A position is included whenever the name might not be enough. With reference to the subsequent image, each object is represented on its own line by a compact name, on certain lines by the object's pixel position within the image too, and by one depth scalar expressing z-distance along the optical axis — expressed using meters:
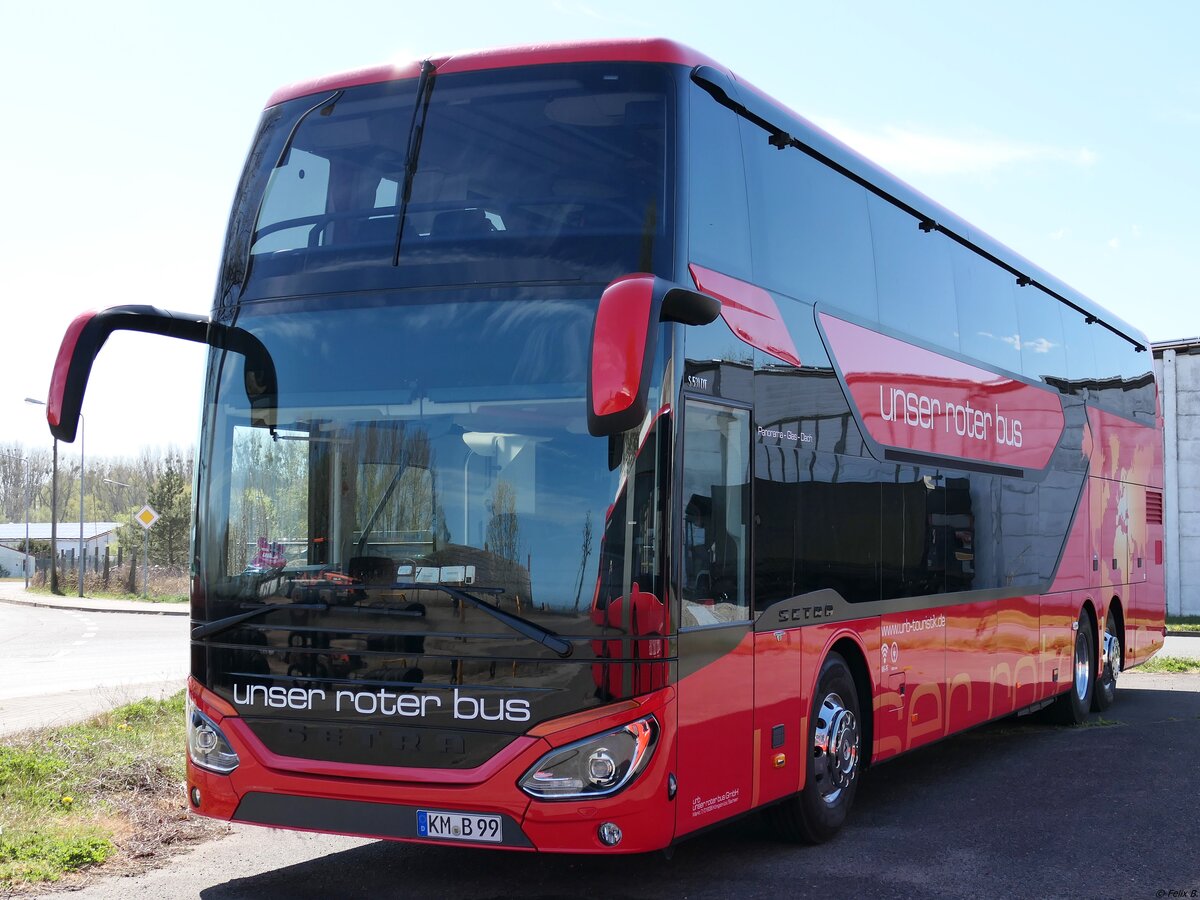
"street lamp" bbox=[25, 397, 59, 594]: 52.19
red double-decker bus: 5.97
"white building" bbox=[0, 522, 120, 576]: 112.75
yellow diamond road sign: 42.65
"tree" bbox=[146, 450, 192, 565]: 68.31
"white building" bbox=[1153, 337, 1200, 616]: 34.03
